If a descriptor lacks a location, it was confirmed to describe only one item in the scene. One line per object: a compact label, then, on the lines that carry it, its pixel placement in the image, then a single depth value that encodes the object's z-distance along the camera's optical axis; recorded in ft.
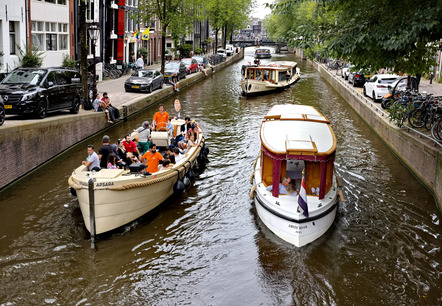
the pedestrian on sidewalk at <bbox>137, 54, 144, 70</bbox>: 130.31
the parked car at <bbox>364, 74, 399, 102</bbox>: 88.17
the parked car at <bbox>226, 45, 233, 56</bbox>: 253.44
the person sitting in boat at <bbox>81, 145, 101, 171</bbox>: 41.60
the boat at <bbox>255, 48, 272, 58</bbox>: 267.18
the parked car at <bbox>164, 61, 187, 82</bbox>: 121.08
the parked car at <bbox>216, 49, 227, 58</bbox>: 222.85
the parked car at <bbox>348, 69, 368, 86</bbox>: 114.42
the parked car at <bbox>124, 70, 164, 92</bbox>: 98.02
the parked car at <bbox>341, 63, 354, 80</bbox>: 133.20
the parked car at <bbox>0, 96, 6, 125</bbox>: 47.29
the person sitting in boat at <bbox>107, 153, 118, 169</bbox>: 43.03
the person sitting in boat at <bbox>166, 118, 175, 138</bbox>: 57.13
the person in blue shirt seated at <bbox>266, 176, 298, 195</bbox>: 39.80
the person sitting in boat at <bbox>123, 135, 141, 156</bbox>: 48.44
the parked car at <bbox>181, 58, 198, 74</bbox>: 144.40
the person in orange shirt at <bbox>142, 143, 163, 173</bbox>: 44.57
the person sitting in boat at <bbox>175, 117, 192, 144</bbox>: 60.07
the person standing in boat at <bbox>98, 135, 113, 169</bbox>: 44.24
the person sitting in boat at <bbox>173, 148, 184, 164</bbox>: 49.14
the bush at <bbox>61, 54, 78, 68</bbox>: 96.12
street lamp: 71.46
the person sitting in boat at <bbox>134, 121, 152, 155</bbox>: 53.06
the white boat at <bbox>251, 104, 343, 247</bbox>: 37.27
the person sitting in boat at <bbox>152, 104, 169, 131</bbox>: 58.85
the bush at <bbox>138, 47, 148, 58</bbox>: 158.51
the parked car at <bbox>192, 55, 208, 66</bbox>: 158.18
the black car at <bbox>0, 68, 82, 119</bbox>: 53.93
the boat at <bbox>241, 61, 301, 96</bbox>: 116.37
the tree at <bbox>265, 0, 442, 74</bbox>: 41.32
